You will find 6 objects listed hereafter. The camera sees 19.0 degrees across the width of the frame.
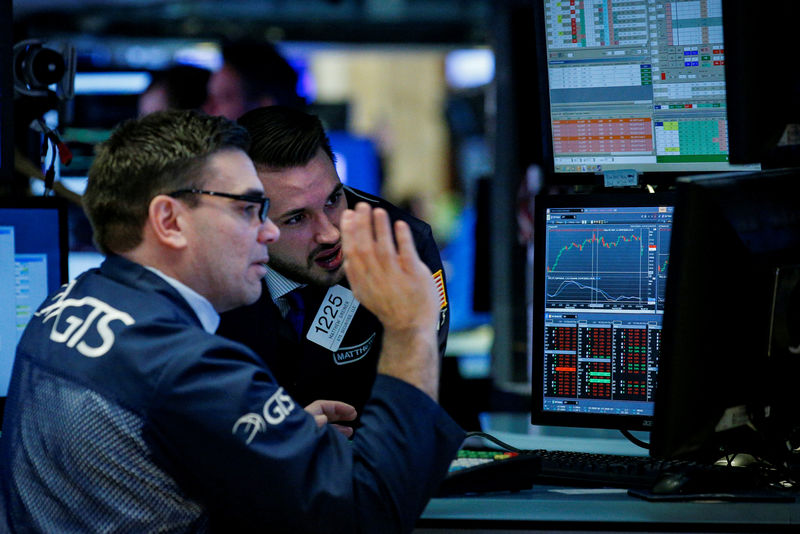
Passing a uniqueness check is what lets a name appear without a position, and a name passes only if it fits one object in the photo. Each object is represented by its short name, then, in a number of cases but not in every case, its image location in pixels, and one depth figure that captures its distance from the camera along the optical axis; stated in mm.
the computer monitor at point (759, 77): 2969
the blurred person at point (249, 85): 6289
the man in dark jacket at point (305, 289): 3351
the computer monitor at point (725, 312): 2908
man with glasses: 2797
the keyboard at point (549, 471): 3054
